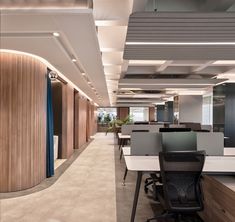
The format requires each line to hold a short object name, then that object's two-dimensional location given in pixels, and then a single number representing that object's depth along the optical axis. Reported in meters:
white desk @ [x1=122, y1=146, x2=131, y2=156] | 3.72
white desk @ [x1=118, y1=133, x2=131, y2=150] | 6.57
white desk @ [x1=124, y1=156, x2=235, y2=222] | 2.50
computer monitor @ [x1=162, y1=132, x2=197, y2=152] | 3.00
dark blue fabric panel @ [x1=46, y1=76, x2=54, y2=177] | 4.79
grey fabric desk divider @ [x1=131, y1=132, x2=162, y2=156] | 3.67
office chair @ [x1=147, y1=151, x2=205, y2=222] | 2.28
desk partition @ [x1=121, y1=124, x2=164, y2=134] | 6.73
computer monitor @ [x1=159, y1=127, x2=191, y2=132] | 3.42
